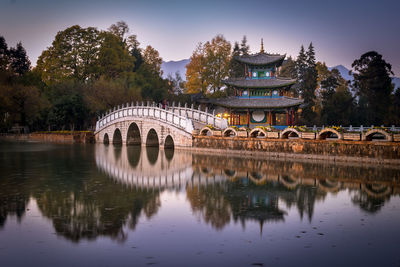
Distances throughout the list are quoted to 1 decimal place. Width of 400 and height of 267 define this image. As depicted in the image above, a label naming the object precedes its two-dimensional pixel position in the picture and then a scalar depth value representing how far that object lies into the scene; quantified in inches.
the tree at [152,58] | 2664.9
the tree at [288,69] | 2485.2
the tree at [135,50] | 2790.4
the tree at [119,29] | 2775.6
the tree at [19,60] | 3289.9
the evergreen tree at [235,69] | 2131.0
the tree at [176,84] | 2965.1
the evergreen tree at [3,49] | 3082.2
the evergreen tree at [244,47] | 2439.7
